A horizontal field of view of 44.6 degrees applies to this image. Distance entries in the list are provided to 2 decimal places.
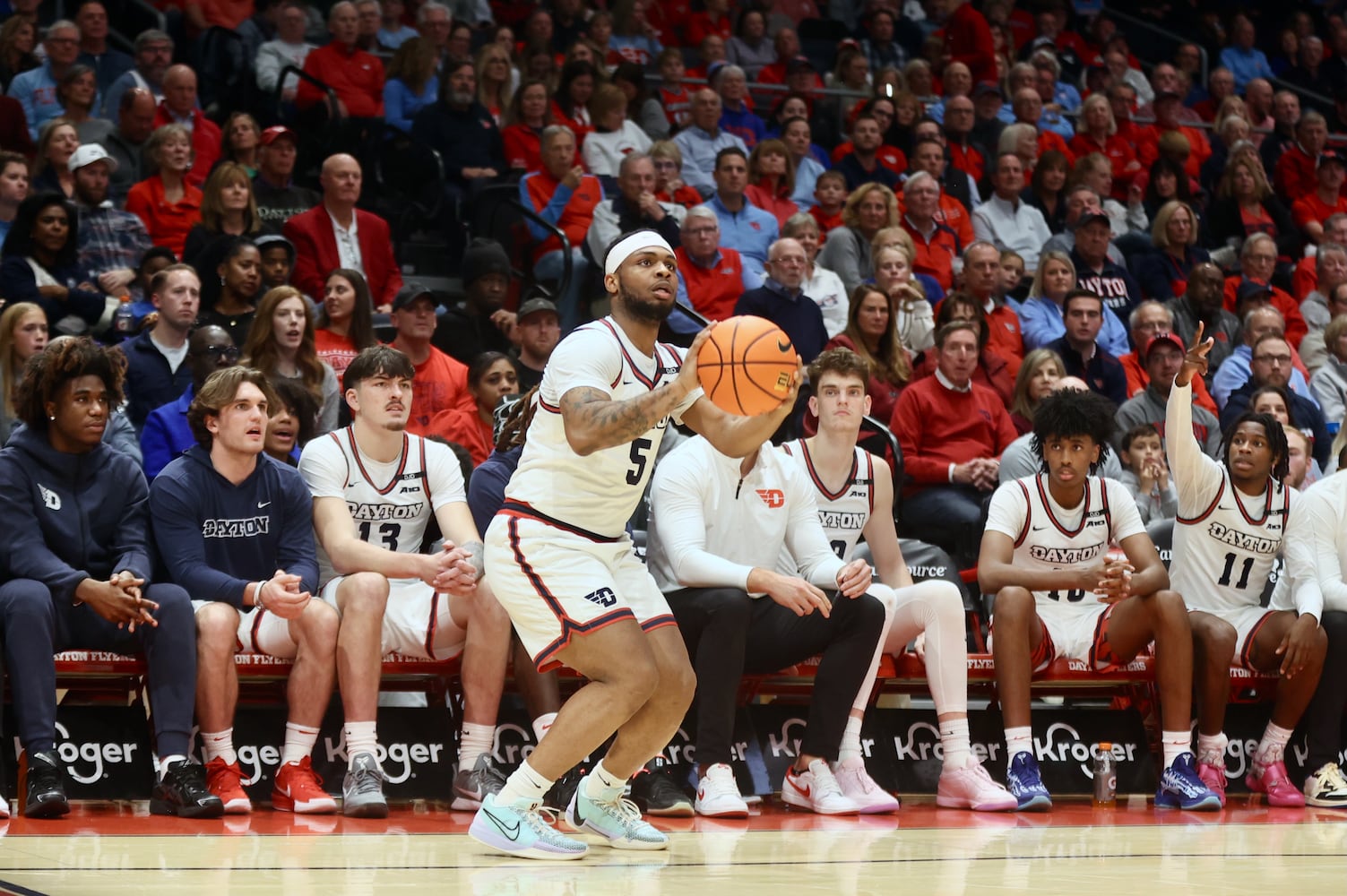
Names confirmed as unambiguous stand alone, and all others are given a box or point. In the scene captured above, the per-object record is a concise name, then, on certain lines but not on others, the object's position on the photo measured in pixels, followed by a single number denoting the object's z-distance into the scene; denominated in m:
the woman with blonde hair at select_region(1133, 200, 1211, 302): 13.10
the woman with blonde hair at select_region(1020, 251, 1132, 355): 11.39
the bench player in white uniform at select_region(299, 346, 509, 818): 6.45
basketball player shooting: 5.16
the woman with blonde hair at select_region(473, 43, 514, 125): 12.65
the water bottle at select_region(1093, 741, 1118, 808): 7.36
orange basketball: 4.77
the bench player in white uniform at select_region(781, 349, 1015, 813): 6.91
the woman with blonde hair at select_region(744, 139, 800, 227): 12.55
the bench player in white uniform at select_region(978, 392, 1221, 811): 7.12
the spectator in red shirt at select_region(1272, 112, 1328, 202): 15.85
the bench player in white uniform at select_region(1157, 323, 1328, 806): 7.54
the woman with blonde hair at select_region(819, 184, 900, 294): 11.67
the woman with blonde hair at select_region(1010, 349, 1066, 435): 9.71
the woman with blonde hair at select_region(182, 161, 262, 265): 9.64
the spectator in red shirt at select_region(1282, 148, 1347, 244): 15.27
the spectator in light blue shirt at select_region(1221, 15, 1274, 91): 18.39
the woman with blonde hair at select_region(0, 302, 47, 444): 7.83
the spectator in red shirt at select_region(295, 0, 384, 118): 12.40
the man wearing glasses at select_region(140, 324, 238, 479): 7.66
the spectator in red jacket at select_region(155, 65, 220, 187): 11.20
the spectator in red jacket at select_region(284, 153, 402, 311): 10.07
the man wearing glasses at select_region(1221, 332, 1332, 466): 10.89
